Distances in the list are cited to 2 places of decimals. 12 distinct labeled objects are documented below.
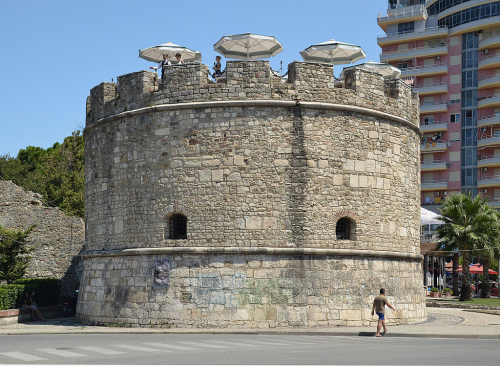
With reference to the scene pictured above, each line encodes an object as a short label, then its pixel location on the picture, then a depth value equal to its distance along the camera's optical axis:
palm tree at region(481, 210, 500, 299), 32.22
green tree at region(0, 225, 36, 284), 22.22
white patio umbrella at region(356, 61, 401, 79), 21.56
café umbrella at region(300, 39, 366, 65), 21.05
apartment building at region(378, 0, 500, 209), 58.88
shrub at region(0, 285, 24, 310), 19.17
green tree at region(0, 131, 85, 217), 42.06
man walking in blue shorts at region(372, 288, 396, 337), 14.49
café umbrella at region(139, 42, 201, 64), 20.06
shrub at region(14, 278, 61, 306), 21.26
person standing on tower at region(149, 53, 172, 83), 17.81
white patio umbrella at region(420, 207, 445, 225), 36.54
